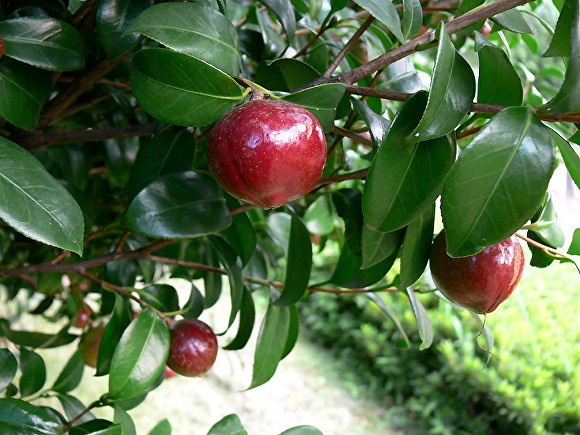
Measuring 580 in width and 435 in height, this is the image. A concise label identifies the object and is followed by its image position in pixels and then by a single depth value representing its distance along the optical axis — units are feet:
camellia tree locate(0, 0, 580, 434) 1.14
